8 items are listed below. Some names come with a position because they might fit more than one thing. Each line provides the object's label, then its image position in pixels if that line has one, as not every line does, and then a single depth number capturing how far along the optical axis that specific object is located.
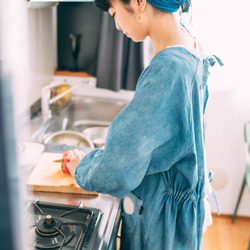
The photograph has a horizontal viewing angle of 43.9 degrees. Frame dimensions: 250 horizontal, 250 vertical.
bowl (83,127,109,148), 1.87
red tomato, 1.11
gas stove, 0.82
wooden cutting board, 1.07
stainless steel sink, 1.95
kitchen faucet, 1.72
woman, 0.72
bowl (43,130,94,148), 1.63
